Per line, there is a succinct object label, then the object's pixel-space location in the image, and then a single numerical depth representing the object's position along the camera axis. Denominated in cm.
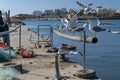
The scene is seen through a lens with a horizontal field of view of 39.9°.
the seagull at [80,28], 584
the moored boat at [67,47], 1279
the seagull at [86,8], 505
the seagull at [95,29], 484
